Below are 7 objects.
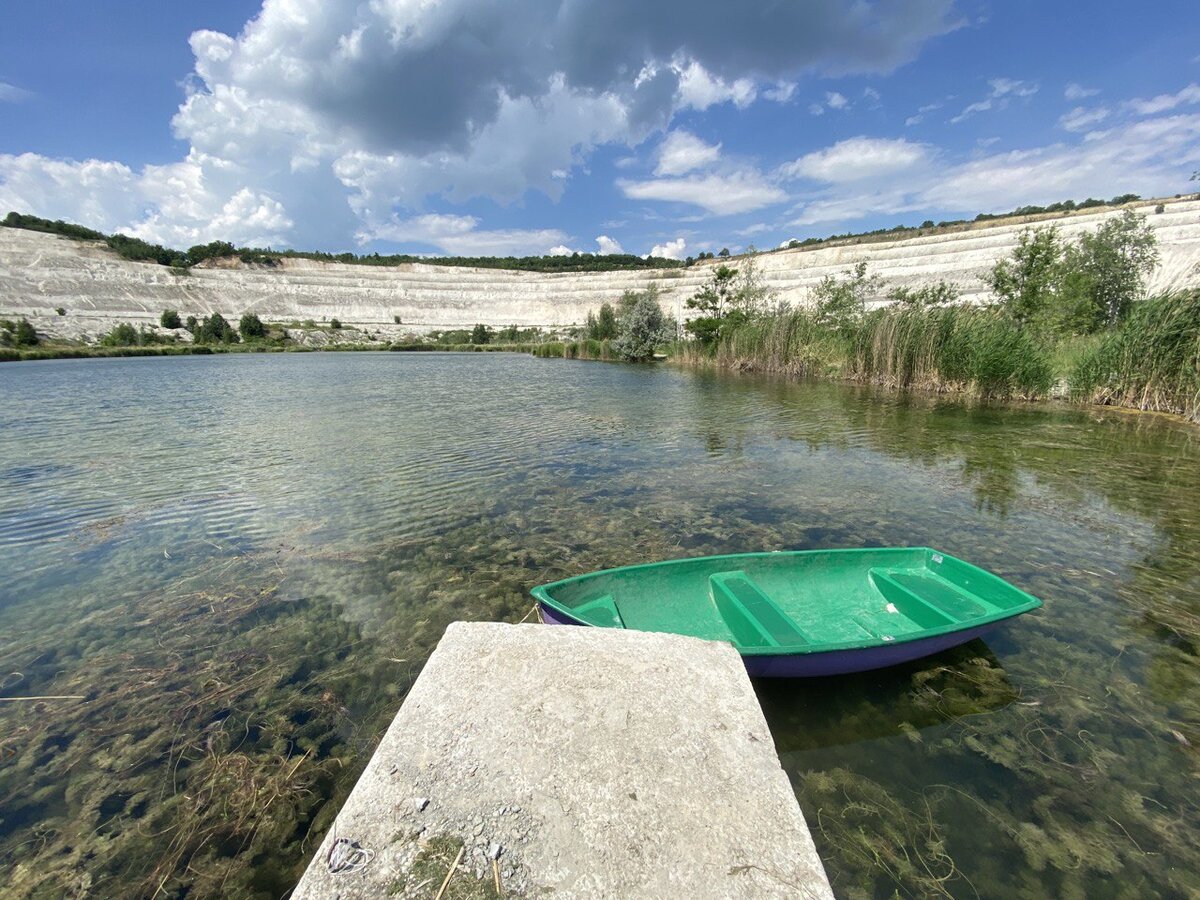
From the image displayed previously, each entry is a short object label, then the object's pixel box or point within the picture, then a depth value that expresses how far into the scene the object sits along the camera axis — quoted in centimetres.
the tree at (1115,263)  2956
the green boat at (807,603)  323
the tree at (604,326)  4509
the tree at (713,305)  3325
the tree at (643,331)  3775
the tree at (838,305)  2572
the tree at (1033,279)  1975
